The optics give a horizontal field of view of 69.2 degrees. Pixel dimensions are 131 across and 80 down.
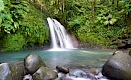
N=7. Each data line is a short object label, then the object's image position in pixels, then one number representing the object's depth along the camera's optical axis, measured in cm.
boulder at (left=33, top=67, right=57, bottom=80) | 254
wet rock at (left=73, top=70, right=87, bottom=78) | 289
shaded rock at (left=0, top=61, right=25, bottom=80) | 246
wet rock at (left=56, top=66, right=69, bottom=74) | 294
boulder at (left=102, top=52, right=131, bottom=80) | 266
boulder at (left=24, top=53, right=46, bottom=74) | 278
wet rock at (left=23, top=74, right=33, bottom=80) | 265
